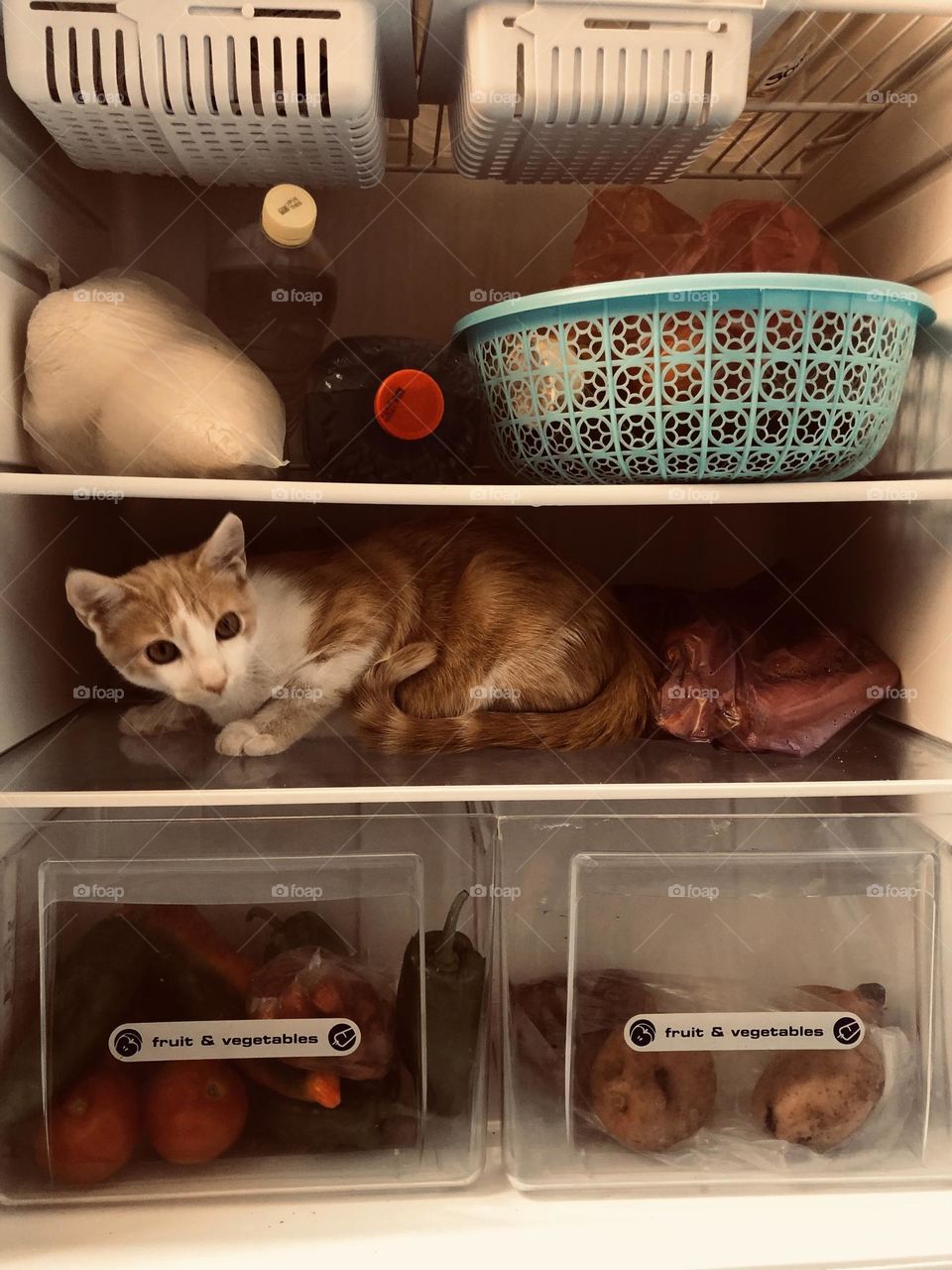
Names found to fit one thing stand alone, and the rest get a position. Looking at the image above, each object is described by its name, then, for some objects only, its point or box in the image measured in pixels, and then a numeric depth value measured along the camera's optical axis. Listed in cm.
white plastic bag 82
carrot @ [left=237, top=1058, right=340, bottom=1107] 88
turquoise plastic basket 78
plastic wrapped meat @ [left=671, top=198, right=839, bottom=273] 86
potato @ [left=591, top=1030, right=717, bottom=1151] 90
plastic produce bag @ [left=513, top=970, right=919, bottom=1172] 90
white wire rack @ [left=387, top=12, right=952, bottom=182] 94
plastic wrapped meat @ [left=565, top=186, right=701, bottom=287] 91
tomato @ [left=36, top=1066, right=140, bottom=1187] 85
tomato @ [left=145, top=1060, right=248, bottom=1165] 87
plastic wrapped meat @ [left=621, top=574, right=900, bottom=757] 98
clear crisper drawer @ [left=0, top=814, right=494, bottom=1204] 87
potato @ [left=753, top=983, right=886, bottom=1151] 89
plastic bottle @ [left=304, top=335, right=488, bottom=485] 88
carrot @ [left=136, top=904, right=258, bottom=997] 91
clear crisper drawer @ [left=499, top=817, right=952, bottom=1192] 90
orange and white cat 93
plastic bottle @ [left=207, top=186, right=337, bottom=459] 103
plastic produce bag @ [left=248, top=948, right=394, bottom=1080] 88
